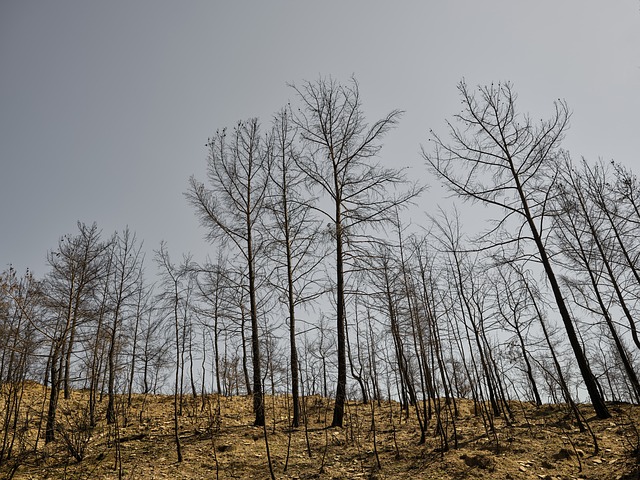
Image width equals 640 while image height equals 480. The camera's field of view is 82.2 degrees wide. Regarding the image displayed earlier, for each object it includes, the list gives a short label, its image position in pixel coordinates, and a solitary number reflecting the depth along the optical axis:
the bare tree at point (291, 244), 10.58
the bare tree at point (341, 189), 10.28
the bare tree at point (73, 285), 12.42
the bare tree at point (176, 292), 11.97
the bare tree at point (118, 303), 14.46
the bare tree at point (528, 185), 9.46
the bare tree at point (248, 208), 11.22
